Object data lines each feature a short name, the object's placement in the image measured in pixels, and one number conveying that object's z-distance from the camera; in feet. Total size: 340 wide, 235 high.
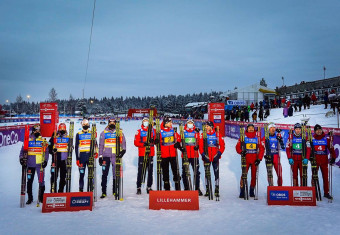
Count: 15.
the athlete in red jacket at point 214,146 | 23.48
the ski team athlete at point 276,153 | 24.58
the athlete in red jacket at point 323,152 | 22.62
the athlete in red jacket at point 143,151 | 24.48
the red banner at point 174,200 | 20.06
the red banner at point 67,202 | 19.53
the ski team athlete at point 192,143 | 24.21
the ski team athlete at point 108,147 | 23.35
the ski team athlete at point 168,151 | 23.40
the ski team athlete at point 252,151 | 23.08
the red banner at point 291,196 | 20.89
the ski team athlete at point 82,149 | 23.11
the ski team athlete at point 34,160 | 21.54
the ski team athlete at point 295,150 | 23.17
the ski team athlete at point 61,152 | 22.75
